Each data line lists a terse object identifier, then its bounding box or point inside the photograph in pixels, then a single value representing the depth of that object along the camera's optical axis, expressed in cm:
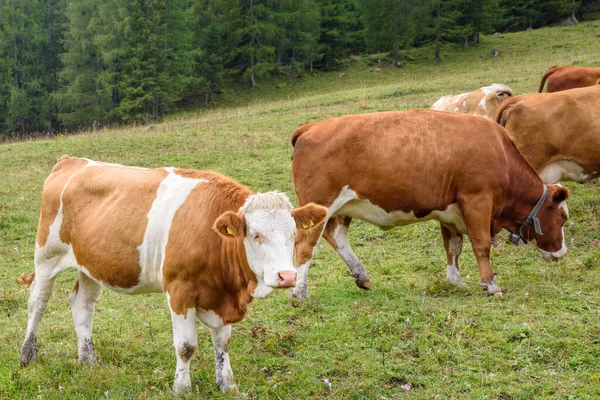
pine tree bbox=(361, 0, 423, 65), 4750
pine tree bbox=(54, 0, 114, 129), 4503
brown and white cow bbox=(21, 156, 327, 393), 468
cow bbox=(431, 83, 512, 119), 1346
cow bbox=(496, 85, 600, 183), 919
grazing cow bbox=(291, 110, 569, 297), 721
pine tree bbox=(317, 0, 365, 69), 5247
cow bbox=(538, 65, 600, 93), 1297
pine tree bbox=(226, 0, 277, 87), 4816
